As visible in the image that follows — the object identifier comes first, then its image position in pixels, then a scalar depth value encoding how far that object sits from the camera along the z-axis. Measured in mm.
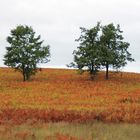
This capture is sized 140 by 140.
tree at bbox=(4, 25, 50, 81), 79250
